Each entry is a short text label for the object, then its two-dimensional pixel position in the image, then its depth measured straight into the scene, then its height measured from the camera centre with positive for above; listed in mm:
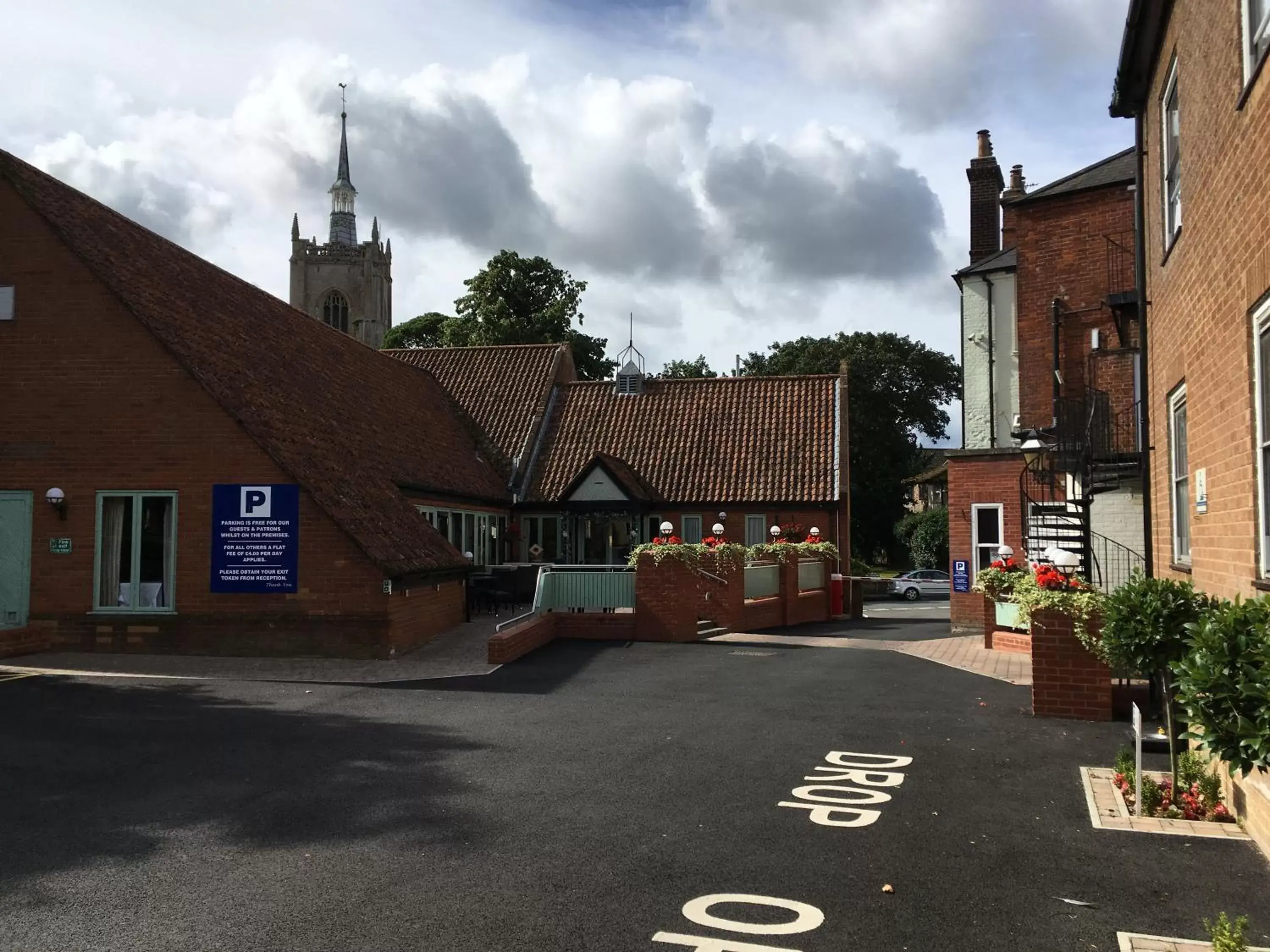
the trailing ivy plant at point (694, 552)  18594 -233
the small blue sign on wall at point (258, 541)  15234 -55
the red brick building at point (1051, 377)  17891 +3499
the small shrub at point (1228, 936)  4121 -1647
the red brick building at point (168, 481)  15188 +887
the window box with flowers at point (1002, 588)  16812 -792
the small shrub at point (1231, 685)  4414 -659
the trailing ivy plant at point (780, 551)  22906 -244
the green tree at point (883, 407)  59000 +8261
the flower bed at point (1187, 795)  6883 -1800
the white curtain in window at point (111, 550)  15711 -213
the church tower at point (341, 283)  87938 +22621
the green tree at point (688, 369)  67375 +11584
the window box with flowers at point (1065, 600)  10680 -629
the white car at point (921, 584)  41719 -1819
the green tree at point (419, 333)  57281 +11865
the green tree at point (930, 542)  49250 -12
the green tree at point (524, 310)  49188 +11508
